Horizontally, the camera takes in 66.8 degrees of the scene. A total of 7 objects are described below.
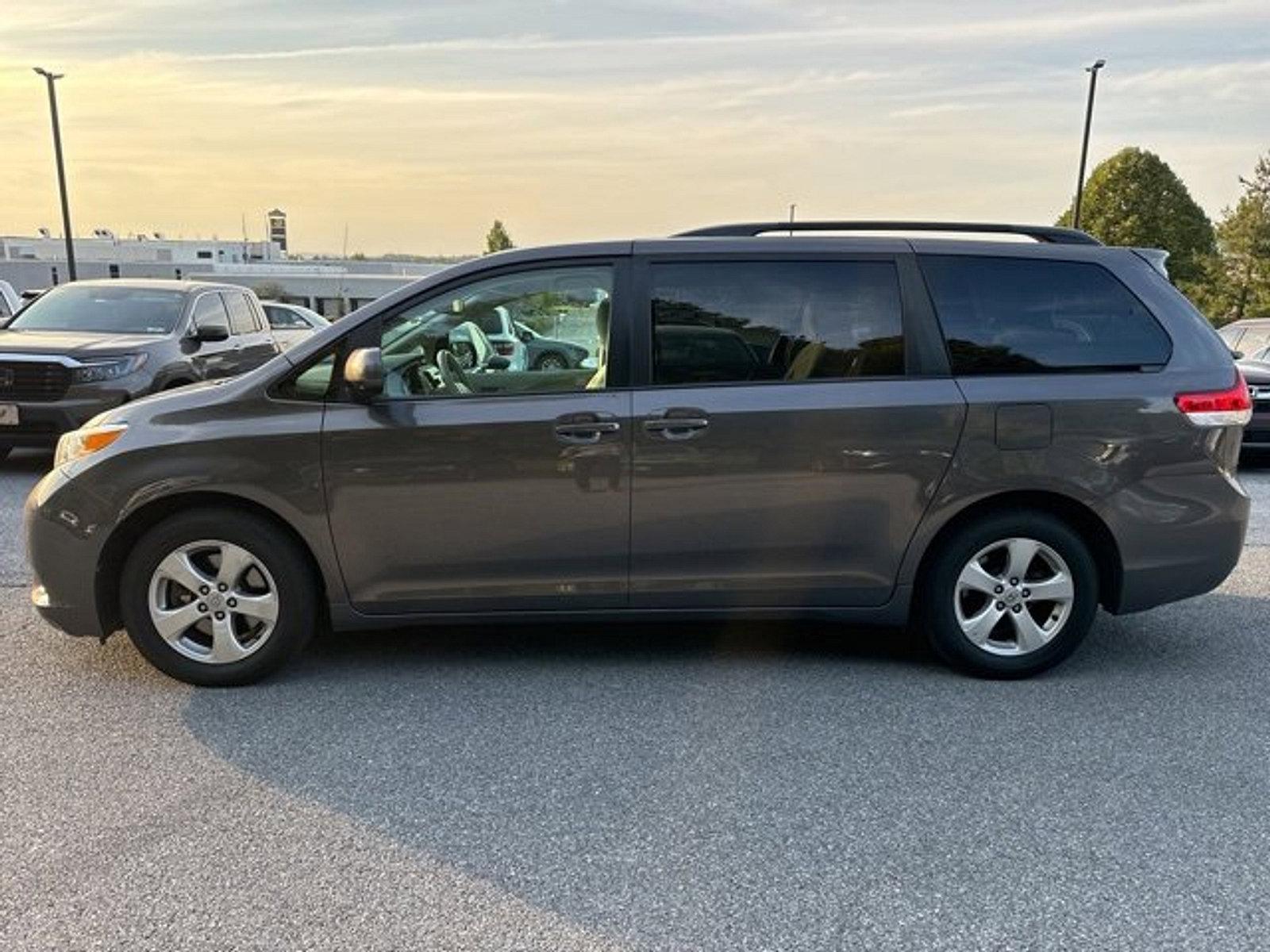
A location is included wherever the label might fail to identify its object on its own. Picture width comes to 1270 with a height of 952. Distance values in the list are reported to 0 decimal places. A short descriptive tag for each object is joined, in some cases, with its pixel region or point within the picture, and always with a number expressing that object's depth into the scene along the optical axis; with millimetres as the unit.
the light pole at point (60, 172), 29547
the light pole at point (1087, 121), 25078
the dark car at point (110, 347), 8109
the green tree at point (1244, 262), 30953
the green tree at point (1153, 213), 34781
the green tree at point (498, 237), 79125
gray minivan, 3826
